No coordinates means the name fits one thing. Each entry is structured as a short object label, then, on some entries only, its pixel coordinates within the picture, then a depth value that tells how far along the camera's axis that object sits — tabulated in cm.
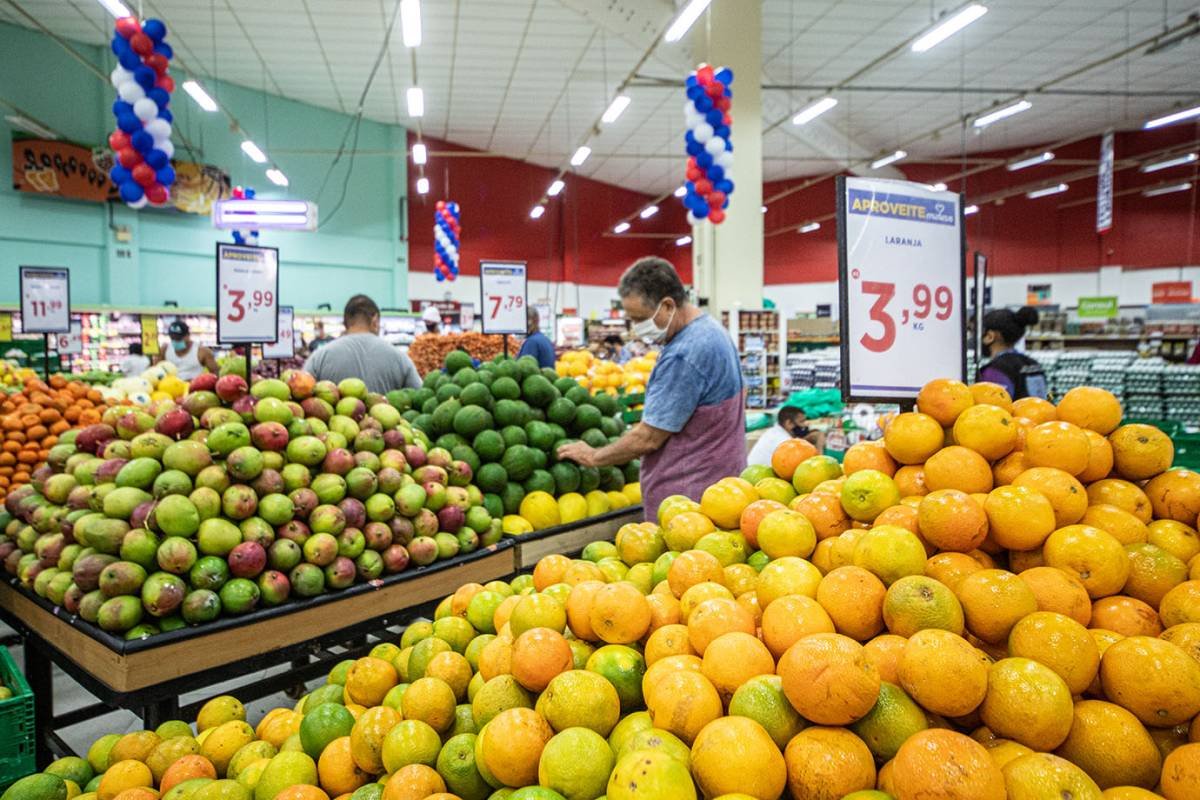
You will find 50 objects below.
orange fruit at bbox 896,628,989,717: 95
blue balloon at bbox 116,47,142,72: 675
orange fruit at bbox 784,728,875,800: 91
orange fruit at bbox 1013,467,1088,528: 131
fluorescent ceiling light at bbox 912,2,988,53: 771
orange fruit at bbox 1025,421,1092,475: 139
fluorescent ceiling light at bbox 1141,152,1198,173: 1444
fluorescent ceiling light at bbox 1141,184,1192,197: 1630
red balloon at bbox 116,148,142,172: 752
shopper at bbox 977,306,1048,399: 465
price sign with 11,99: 596
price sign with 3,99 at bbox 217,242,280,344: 289
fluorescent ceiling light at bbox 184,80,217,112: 941
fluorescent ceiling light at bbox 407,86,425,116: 977
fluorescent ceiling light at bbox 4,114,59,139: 1088
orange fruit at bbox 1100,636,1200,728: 97
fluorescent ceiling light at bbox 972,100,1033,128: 1098
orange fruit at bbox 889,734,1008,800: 83
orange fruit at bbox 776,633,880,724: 94
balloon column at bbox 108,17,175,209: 677
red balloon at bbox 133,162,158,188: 769
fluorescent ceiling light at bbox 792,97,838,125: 1112
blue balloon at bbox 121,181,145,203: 761
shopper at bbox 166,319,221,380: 769
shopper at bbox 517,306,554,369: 609
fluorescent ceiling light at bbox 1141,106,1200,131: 1031
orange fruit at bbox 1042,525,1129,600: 121
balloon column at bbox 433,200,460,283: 1504
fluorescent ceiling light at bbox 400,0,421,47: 735
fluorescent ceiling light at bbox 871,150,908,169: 1443
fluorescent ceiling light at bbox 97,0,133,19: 690
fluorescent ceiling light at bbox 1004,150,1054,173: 1352
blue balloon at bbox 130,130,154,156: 740
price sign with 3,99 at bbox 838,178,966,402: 180
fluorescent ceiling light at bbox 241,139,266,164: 1170
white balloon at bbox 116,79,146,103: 692
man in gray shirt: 422
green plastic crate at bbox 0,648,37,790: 187
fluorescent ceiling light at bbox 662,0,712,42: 678
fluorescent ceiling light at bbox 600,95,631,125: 1038
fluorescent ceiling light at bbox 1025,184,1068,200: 1646
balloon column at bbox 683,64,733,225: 806
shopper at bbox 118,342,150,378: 899
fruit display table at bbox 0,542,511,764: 201
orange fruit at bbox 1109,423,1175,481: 147
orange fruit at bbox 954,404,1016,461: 148
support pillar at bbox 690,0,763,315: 987
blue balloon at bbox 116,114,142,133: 718
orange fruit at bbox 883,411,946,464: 157
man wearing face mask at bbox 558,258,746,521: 278
